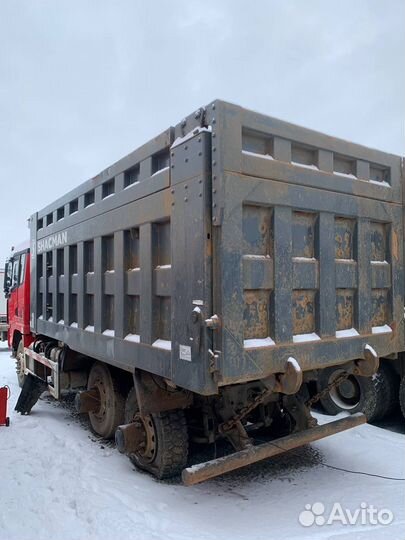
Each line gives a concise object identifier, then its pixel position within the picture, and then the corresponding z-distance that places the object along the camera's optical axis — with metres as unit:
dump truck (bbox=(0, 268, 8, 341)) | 16.06
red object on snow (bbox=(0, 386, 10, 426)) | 5.44
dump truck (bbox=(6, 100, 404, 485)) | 2.93
